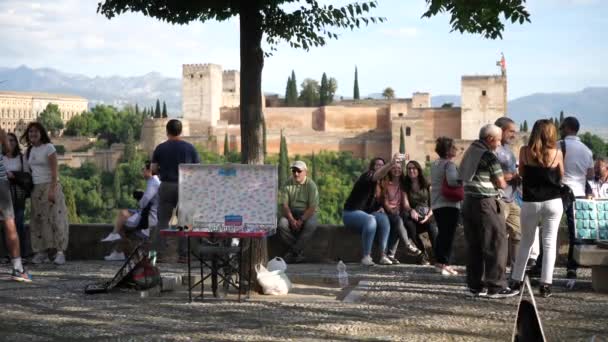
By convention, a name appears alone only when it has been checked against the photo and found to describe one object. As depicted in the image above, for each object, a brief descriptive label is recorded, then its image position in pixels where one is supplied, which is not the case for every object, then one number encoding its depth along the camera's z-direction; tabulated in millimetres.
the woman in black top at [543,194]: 6848
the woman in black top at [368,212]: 8969
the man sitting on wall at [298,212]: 9125
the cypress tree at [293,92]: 81000
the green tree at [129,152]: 72612
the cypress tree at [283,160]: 55062
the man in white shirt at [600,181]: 8742
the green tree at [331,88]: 85306
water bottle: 7777
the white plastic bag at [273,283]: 7152
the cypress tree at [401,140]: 65062
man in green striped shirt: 6918
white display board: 6953
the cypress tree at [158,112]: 78488
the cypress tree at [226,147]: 67319
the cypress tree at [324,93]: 82875
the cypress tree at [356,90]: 86438
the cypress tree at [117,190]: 63375
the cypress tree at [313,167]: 63781
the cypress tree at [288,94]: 80750
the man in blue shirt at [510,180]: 7637
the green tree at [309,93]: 83438
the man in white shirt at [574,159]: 7848
